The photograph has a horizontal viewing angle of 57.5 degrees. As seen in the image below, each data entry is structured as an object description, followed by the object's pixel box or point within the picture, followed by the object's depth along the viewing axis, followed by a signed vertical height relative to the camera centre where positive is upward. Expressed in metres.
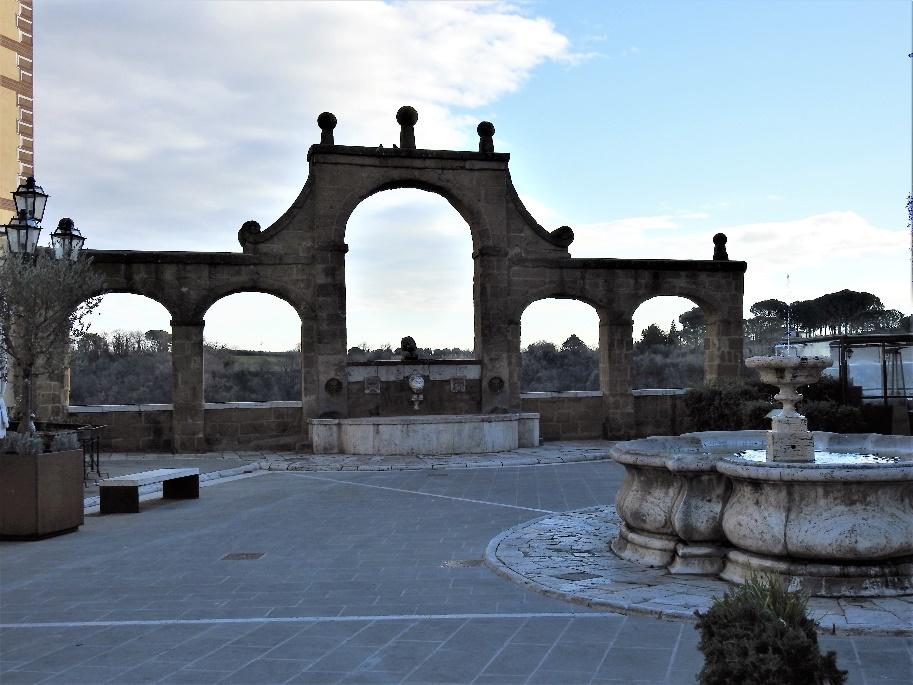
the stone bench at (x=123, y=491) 9.62 -1.24
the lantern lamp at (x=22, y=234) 10.31 +1.89
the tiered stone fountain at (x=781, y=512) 5.37 -0.96
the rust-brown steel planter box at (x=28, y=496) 8.04 -1.07
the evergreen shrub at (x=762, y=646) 2.73 -0.91
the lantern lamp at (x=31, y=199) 10.53 +2.37
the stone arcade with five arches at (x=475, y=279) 15.75 +2.05
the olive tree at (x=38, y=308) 10.05 +0.97
